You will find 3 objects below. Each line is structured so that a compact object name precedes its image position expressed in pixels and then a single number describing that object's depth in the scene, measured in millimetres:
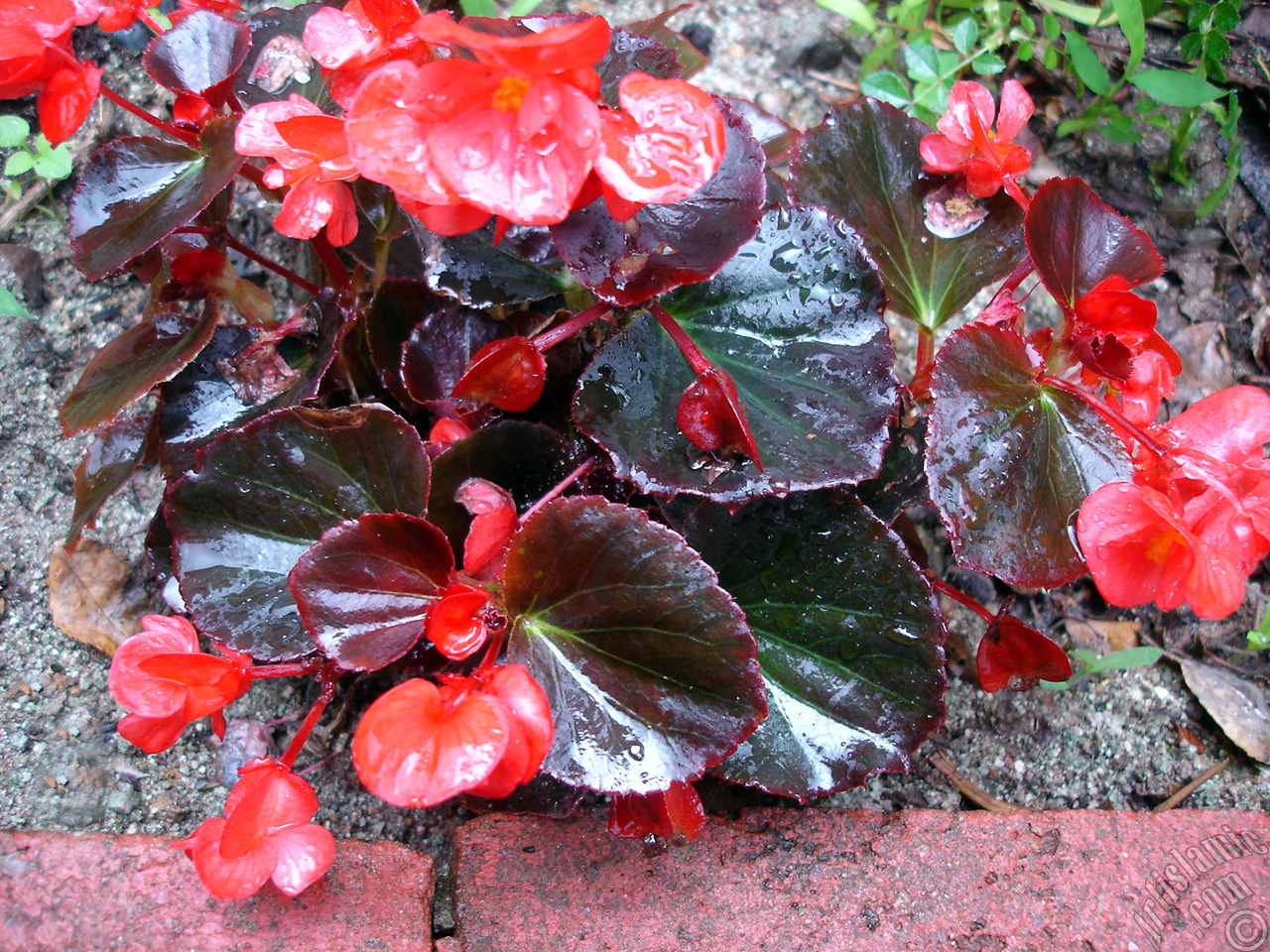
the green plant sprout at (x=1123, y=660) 389
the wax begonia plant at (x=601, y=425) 282
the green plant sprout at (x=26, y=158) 414
